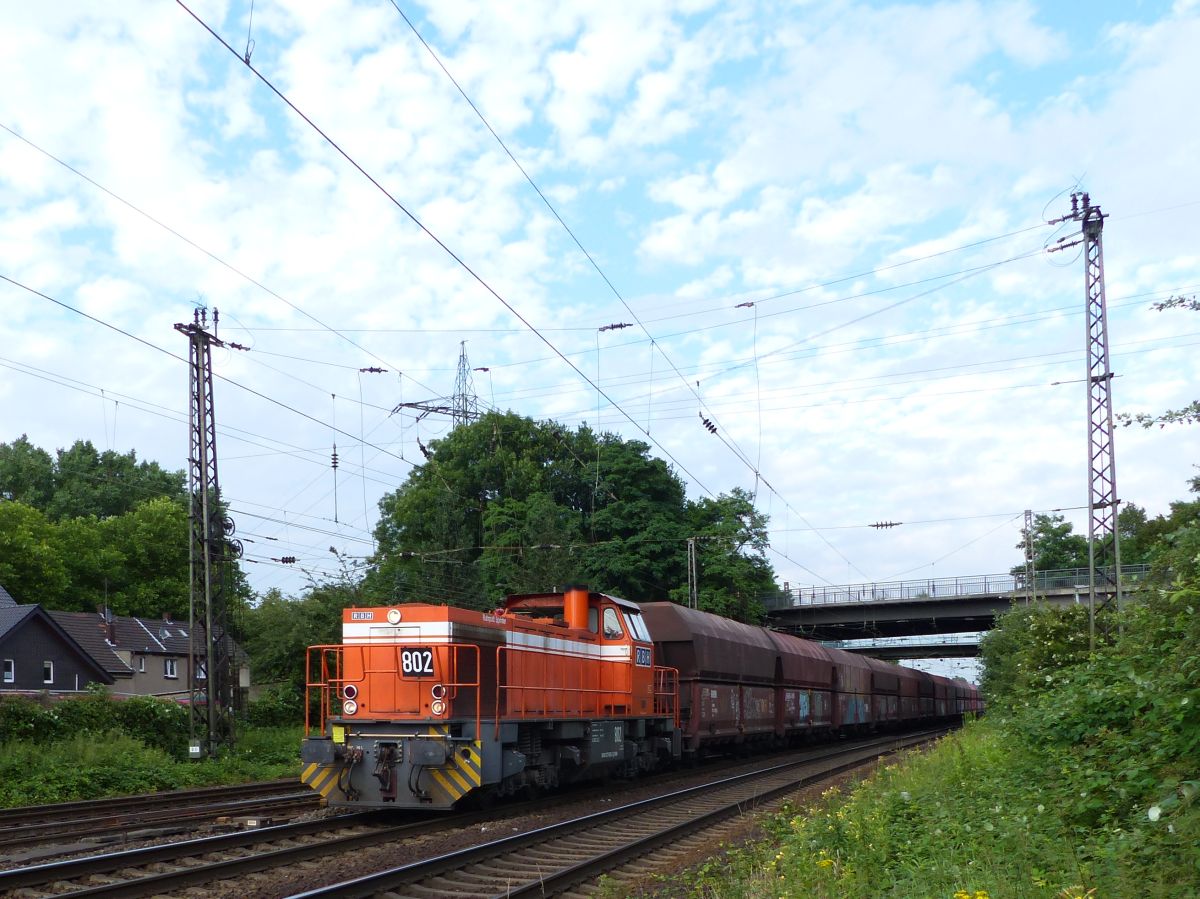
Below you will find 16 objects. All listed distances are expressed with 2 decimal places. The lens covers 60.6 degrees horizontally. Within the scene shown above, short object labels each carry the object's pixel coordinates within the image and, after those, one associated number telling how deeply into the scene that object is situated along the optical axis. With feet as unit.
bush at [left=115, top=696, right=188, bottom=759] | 78.33
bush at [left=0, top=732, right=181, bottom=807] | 61.16
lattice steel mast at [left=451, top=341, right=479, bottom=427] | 196.82
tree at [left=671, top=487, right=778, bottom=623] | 167.84
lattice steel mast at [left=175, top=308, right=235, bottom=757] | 78.12
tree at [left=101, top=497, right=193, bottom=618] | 228.84
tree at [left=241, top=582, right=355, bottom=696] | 115.34
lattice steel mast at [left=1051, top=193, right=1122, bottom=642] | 68.18
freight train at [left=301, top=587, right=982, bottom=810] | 44.09
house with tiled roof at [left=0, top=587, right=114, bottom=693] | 141.59
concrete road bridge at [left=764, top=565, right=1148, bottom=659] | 185.68
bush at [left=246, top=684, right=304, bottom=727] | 107.34
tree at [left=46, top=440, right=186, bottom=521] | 252.62
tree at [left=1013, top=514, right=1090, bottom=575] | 301.63
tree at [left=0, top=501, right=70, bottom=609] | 196.95
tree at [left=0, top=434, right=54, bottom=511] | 252.01
